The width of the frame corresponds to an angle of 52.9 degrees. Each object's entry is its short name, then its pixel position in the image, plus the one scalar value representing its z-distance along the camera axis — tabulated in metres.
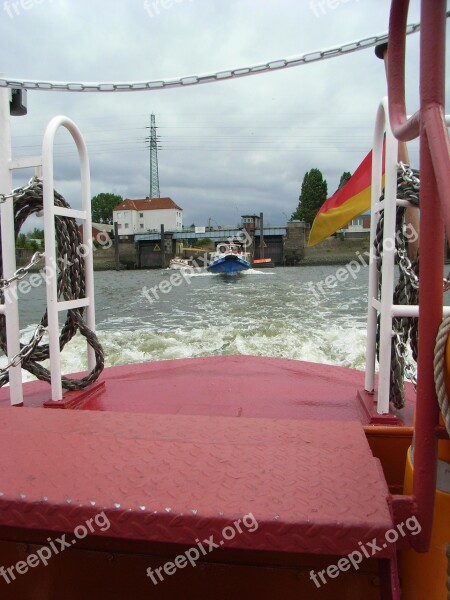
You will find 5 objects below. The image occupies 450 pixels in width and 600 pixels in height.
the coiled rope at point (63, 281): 2.29
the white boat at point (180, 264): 48.00
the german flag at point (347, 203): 2.36
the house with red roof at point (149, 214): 68.38
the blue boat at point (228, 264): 37.28
